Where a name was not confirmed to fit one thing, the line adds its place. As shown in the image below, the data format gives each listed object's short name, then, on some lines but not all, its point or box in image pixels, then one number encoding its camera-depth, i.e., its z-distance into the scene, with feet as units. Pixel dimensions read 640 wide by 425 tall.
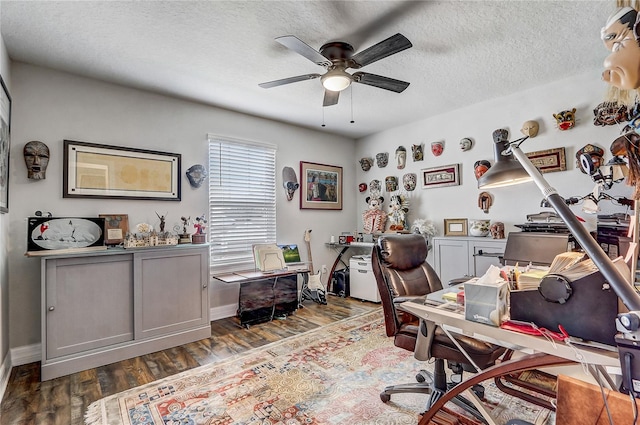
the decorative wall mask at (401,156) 15.38
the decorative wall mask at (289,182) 14.79
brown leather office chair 5.47
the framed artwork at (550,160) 10.61
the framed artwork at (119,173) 9.50
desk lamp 2.62
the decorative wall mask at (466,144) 12.96
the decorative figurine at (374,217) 15.94
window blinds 12.62
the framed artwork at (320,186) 15.61
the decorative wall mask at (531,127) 11.09
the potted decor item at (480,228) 12.05
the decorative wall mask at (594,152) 9.53
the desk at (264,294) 11.67
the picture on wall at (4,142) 7.38
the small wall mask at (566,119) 10.30
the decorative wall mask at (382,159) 16.29
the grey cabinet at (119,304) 7.97
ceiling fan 6.77
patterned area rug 6.15
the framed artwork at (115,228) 9.66
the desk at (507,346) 3.23
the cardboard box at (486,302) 3.97
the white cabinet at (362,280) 14.26
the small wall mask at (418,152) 14.71
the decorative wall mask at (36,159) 8.70
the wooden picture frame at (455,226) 13.15
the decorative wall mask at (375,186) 16.60
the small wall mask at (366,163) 17.17
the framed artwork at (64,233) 8.48
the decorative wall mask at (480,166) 12.22
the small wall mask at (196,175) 11.78
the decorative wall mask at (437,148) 13.96
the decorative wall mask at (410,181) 15.01
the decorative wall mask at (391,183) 15.81
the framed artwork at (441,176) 13.51
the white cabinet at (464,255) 11.16
